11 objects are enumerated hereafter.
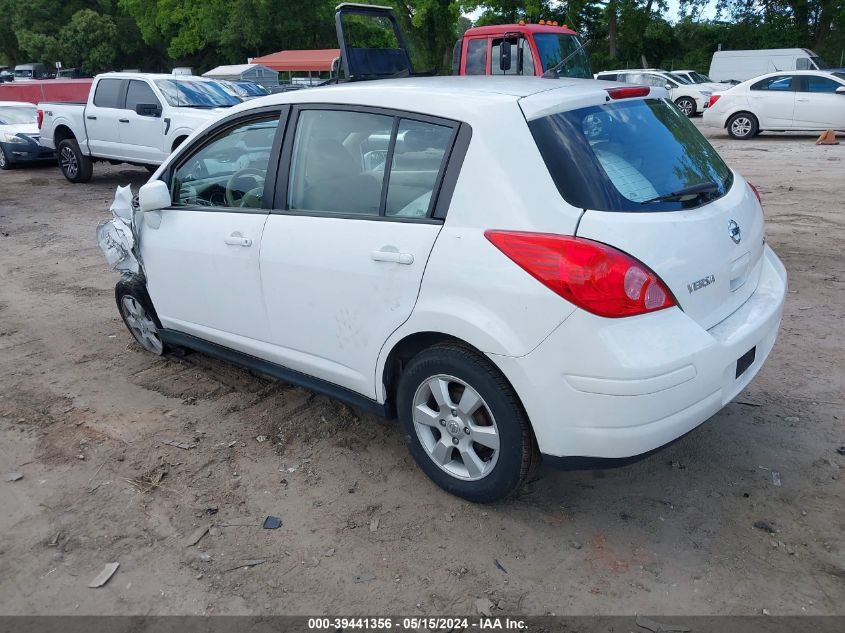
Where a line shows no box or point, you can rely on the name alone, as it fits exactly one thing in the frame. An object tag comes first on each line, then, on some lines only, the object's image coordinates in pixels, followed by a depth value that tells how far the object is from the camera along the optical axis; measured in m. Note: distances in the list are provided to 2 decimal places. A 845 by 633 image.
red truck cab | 13.20
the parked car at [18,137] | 15.16
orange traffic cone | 16.00
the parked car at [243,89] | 13.00
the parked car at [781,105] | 16.64
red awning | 38.72
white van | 28.19
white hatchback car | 2.71
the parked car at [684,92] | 24.20
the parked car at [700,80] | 24.91
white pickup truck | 11.56
